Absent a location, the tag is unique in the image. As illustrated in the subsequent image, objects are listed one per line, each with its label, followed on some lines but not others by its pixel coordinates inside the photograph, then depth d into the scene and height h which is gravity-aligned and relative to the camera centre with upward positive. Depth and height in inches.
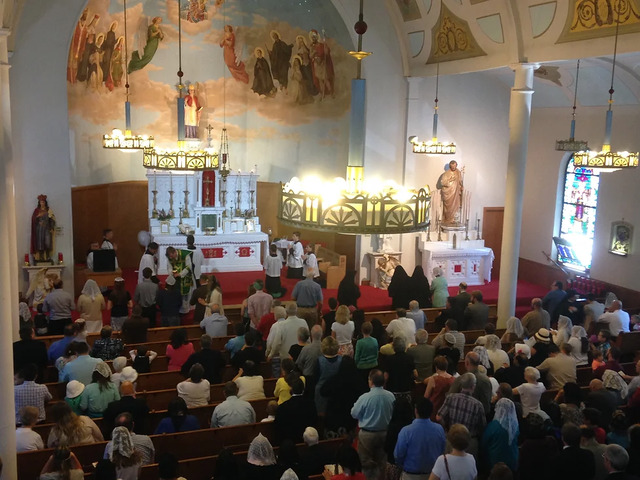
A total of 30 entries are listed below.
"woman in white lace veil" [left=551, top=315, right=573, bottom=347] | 404.2 -84.1
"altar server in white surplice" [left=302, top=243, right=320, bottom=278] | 620.7 -74.4
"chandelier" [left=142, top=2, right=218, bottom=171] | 325.4 +7.8
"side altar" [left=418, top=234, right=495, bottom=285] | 677.9 -75.2
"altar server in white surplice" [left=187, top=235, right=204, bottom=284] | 561.0 -67.2
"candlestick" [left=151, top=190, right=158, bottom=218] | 697.6 -31.3
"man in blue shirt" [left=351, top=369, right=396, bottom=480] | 275.1 -95.6
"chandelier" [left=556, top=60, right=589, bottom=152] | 567.5 +35.7
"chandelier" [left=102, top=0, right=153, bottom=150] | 535.5 +24.6
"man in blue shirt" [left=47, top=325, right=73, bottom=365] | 348.8 -89.4
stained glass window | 672.4 -28.3
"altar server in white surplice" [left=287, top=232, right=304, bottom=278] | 664.4 -78.1
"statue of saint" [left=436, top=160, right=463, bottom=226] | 685.5 -8.2
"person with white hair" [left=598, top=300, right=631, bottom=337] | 459.2 -86.7
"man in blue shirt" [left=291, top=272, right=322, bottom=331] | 453.8 -75.5
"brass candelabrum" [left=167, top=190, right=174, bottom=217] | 708.0 -31.2
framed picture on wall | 613.0 -43.4
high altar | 693.3 -42.4
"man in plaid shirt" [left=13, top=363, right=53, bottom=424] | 295.6 -94.1
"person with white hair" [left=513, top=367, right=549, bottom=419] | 301.7 -89.4
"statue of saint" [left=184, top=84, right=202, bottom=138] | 735.1 +66.6
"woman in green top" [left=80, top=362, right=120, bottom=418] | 293.1 -93.5
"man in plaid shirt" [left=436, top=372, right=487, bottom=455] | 262.4 -87.6
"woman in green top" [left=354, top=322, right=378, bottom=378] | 342.6 -84.1
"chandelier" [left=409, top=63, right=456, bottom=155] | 601.6 +31.2
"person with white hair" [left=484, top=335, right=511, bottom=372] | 346.3 -84.2
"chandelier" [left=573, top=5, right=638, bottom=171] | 444.1 +18.9
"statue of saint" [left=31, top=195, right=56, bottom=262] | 553.0 -46.7
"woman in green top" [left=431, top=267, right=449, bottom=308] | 518.0 -79.9
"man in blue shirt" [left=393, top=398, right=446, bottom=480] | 242.8 -90.5
